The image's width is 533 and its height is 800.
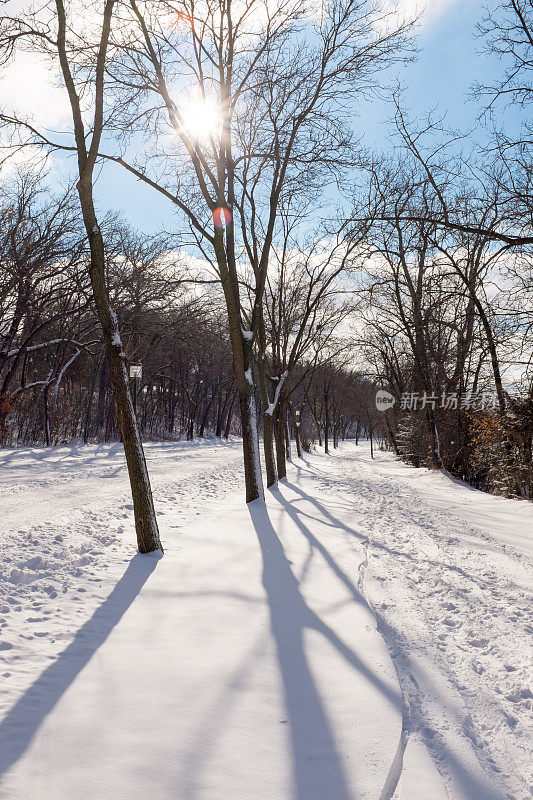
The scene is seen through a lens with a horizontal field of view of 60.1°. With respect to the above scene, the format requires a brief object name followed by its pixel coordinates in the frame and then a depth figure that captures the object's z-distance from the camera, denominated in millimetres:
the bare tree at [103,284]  5551
